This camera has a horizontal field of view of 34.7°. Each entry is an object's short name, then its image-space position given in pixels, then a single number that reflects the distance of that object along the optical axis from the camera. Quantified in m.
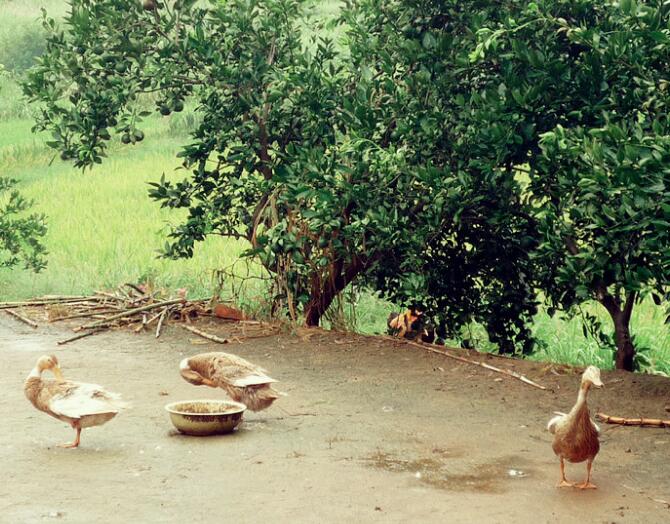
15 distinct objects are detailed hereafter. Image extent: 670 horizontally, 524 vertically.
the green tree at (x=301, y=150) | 8.66
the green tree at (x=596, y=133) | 6.60
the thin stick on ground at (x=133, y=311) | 10.90
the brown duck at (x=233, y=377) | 7.16
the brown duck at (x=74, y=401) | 6.47
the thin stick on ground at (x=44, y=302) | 12.05
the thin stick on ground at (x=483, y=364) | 8.20
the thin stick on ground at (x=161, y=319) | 10.46
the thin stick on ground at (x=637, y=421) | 7.02
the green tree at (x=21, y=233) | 13.23
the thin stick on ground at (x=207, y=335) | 9.89
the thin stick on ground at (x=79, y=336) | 10.29
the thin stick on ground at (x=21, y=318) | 11.27
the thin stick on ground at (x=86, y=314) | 11.34
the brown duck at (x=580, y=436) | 5.61
